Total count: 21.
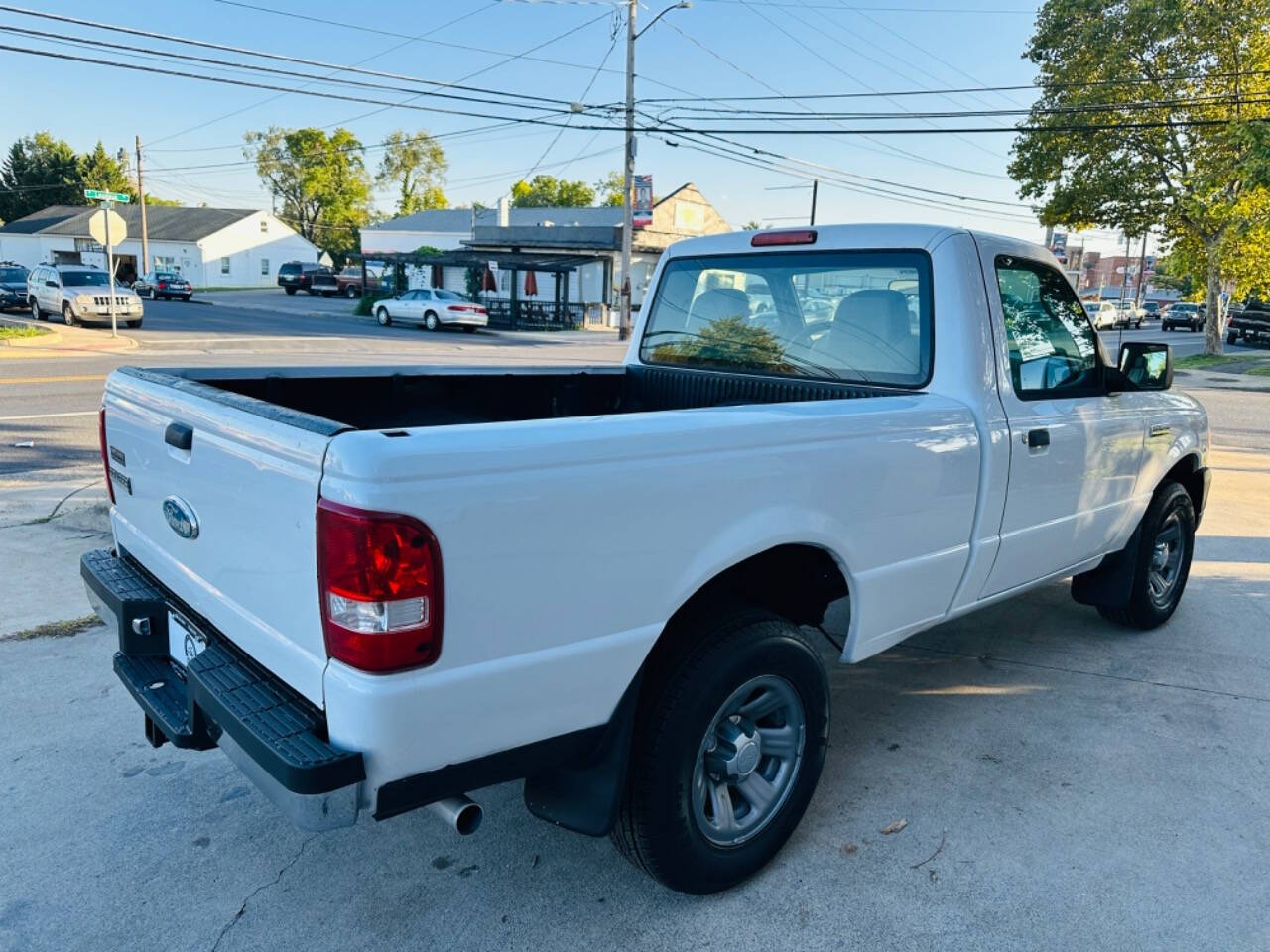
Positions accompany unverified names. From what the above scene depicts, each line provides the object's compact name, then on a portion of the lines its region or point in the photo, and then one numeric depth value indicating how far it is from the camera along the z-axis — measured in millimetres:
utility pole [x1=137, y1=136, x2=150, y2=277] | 48506
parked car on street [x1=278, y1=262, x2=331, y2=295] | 53500
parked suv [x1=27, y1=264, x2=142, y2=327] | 25594
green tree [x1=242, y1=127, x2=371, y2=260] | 93812
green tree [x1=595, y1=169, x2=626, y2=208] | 97325
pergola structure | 37750
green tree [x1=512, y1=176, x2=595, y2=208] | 98312
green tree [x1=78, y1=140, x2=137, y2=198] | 77688
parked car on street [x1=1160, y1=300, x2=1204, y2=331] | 53125
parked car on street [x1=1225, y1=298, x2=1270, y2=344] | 33806
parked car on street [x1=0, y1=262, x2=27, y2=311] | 30609
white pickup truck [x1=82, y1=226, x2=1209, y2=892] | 1951
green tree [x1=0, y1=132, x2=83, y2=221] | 78000
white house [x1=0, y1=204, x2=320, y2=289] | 65375
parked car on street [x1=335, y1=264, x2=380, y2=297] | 53938
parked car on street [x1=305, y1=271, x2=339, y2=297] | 52594
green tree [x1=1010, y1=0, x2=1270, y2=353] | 23016
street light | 29438
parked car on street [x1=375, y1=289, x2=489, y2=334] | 33125
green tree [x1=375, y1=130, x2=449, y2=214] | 95062
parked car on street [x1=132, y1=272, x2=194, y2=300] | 43312
